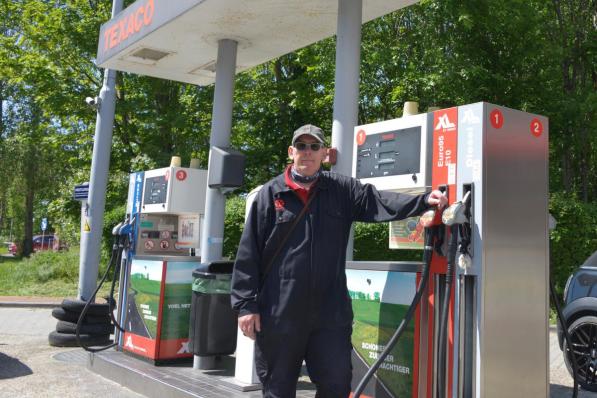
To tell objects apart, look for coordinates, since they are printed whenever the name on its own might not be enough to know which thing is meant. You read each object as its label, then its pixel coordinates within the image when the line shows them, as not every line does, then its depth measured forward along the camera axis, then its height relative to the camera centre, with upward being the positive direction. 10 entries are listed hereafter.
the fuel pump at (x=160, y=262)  6.68 -0.05
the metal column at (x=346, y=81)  5.03 +1.56
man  3.43 -0.05
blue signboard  9.46 +0.95
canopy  5.88 +2.45
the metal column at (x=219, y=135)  6.36 +1.33
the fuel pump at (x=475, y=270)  3.52 +0.02
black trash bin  5.95 -0.47
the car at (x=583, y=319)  6.36 -0.41
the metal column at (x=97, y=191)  9.00 +0.95
